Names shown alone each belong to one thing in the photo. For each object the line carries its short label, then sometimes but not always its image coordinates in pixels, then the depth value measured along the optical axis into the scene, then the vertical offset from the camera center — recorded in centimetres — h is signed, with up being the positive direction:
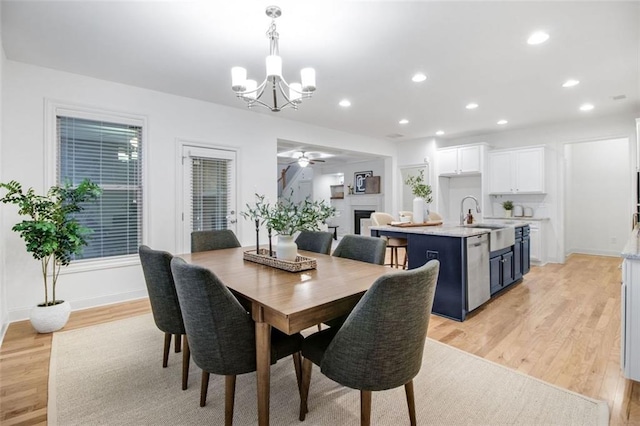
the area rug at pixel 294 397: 167 -109
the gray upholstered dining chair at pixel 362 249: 226 -28
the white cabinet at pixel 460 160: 620 +103
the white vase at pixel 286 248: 209 -24
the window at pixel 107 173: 338 +45
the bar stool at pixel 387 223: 381 -19
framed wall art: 898 +87
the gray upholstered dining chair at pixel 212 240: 287 -27
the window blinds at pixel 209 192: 423 +27
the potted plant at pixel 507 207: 606 +6
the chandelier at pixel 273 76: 214 +98
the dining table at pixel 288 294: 131 -38
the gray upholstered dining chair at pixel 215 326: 134 -51
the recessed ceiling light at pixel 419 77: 339 +147
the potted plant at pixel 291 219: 207 -5
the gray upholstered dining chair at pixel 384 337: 121 -51
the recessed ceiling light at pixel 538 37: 254 +143
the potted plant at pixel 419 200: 387 +13
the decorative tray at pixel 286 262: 194 -33
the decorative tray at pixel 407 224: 364 -16
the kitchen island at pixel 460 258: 297 -49
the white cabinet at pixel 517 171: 556 +72
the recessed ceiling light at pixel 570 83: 357 +147
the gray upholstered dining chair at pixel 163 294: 179 -48
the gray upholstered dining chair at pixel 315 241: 275 -27
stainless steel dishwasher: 301 -61
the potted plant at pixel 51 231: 265 -16
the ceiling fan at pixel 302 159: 739 +123
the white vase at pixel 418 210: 386 +1
